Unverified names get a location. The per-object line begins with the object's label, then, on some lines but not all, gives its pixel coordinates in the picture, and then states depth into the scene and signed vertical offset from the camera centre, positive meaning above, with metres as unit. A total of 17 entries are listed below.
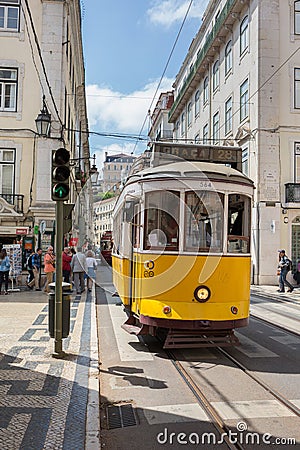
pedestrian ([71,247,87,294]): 17.62 -0.95
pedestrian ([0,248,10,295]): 16.58 -0.90
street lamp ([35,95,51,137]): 17.80 +4.33
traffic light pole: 7.77 -0.75
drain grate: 5.24 -1.93
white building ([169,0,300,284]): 23.95 +6.26
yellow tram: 8.01 -0.17
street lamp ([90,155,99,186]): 29.91 +4.20
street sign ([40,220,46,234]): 19.07 +0.60
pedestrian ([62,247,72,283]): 17.33 -0.82
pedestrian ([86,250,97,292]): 19.02 -0.97
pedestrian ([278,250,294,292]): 19.55 -1.03
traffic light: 7.84 +1.06
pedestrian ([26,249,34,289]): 17.77 -1.07
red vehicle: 34.15 -0.32
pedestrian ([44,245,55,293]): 16.83 -0.80
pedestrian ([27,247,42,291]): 17.48 -1.00
